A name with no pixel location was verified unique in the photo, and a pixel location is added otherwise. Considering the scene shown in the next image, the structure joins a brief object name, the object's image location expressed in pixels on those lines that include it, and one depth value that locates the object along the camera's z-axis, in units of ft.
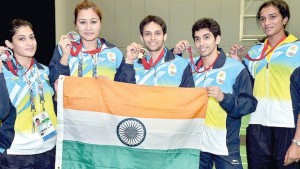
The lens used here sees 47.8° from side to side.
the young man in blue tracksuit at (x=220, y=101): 8.45
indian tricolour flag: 8.06
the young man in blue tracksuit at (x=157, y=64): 8.95
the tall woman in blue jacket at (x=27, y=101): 8.00
